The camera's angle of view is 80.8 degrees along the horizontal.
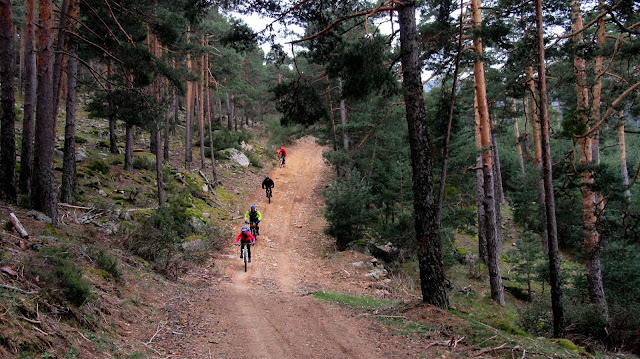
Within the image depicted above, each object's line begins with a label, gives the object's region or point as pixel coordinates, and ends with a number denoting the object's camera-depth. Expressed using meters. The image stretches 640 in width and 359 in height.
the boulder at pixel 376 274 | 13.66
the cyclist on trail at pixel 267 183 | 22.91
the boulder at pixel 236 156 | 30.51
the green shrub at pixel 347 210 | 16.55
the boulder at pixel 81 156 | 16.73
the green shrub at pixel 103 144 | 20.59
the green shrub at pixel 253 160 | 32.38
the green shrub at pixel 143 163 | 19.89
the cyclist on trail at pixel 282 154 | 33.61
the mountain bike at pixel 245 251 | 13.13
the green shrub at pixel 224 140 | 31.77
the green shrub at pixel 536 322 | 10.25
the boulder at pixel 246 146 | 34.87
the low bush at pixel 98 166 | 16.31
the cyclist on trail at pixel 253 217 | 15.90
